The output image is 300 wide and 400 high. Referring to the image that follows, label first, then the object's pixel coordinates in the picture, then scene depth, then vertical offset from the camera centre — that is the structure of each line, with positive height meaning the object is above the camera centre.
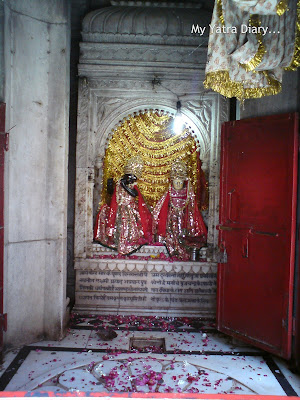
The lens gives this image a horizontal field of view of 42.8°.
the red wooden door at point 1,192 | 3.78 -0.03
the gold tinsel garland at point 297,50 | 2.76 +1.10
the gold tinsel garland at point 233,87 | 3.25 +0.94
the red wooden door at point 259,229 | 3.70 -0.36
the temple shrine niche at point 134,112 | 5.14 +0.91
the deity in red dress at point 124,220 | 5.39 -0.40
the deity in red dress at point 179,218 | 5.38 -0.36
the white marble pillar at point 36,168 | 3.98 +0.24
